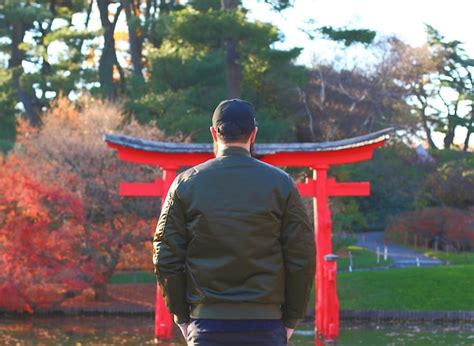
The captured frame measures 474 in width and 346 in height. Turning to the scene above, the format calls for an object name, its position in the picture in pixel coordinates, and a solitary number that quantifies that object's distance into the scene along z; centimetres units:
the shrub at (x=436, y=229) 3139
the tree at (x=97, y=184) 2020
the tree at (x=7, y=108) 2892
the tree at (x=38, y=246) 1836
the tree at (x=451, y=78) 3769
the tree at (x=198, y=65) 2494
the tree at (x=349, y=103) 3625
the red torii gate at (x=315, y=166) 1343
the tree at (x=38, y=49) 2850
